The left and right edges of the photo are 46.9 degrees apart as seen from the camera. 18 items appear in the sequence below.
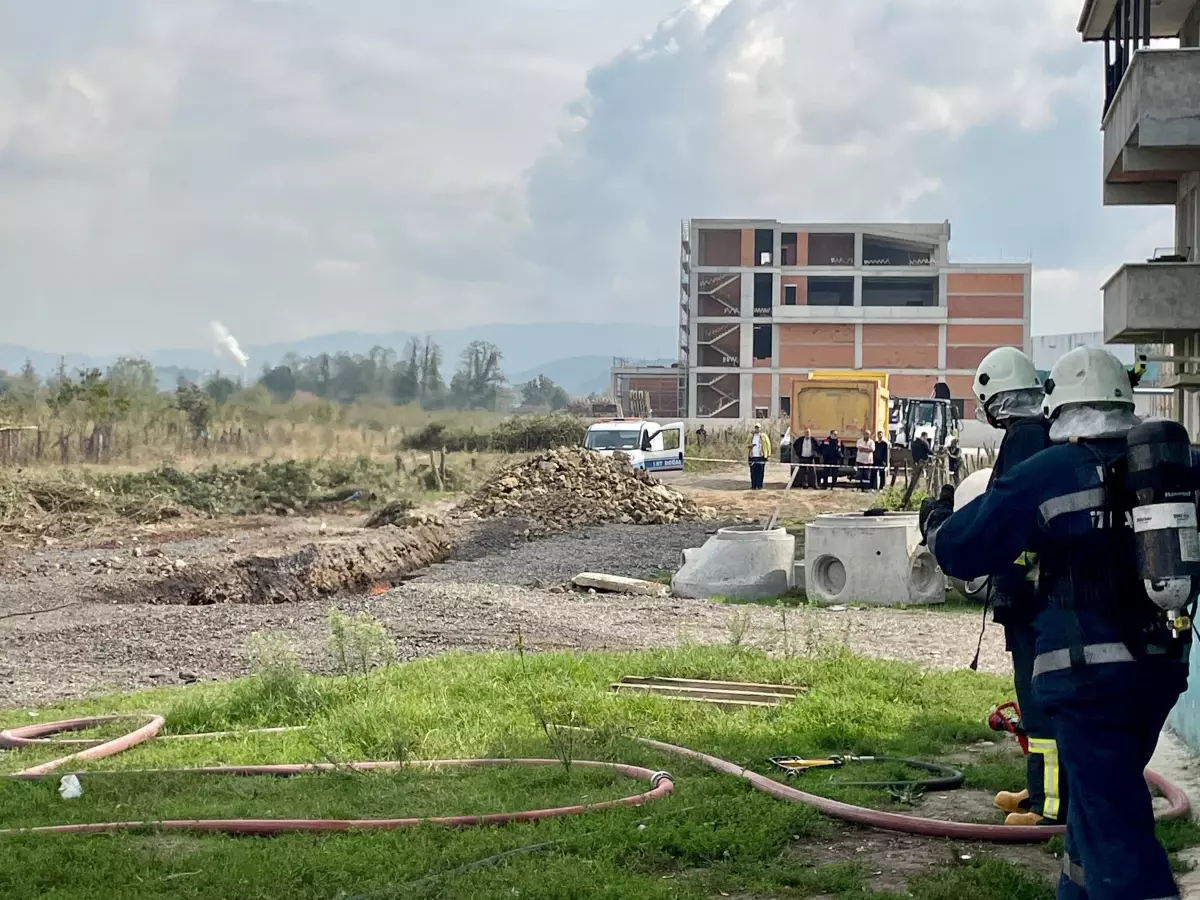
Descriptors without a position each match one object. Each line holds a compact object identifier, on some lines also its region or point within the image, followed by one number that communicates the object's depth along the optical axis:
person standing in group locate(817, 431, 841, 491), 36.38
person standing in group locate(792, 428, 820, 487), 36.38
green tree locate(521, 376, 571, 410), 69.76
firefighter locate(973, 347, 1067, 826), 5.95
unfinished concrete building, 79.06
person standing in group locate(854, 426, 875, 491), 35.31
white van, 38.69
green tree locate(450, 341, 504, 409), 30.20
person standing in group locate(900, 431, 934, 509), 31.13
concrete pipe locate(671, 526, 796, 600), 17.16
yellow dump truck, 38.97
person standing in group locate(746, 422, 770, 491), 36.28
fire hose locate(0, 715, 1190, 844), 5.95
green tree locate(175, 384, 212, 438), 35.34
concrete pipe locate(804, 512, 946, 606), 16.36
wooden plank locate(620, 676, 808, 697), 9.69
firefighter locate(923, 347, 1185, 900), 4.18
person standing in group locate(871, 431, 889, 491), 34.94
